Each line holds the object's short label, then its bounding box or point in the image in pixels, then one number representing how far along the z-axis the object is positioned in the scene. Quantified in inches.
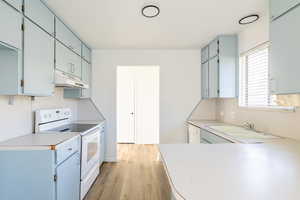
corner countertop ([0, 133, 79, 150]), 57.8
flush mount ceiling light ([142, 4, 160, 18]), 76.1
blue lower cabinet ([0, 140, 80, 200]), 57.1
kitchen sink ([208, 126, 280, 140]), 74.1
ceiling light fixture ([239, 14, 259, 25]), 84.7
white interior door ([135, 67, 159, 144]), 206.1
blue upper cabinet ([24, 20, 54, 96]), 62.0
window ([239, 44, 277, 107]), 90.8
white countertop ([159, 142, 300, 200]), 26.6
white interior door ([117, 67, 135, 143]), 206.8
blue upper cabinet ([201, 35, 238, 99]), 111.2
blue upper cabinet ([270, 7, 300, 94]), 50.9
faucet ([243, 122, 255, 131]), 93.9
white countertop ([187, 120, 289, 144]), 67.1
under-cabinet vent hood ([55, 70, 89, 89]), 82.0
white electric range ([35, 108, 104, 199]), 85.9
